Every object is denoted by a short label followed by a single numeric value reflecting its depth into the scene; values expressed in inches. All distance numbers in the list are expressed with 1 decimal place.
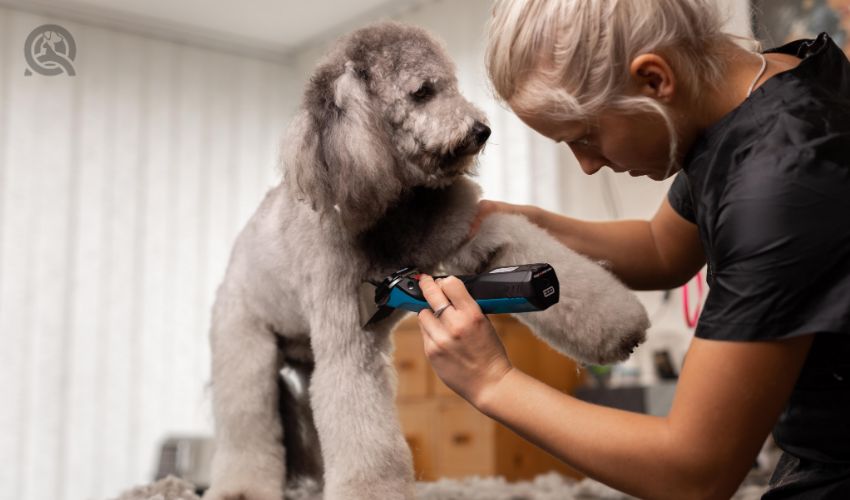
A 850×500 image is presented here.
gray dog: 36.1
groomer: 26.0
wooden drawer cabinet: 99.2
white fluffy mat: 45.4
